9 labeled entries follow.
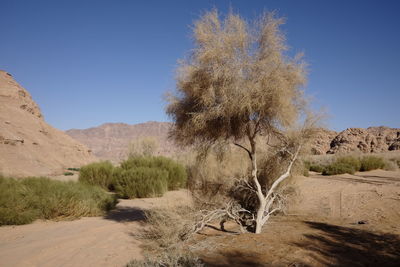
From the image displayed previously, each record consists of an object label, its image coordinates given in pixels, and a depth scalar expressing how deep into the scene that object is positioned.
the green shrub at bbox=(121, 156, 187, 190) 18.67
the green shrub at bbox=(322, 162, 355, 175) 20.43
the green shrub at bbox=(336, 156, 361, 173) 21.89
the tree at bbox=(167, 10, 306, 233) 6.68
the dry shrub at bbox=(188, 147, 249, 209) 8.60
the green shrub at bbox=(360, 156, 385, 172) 21.92
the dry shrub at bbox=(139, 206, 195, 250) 6.65
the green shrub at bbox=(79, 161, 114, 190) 17.72
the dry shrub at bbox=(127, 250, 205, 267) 4.87
